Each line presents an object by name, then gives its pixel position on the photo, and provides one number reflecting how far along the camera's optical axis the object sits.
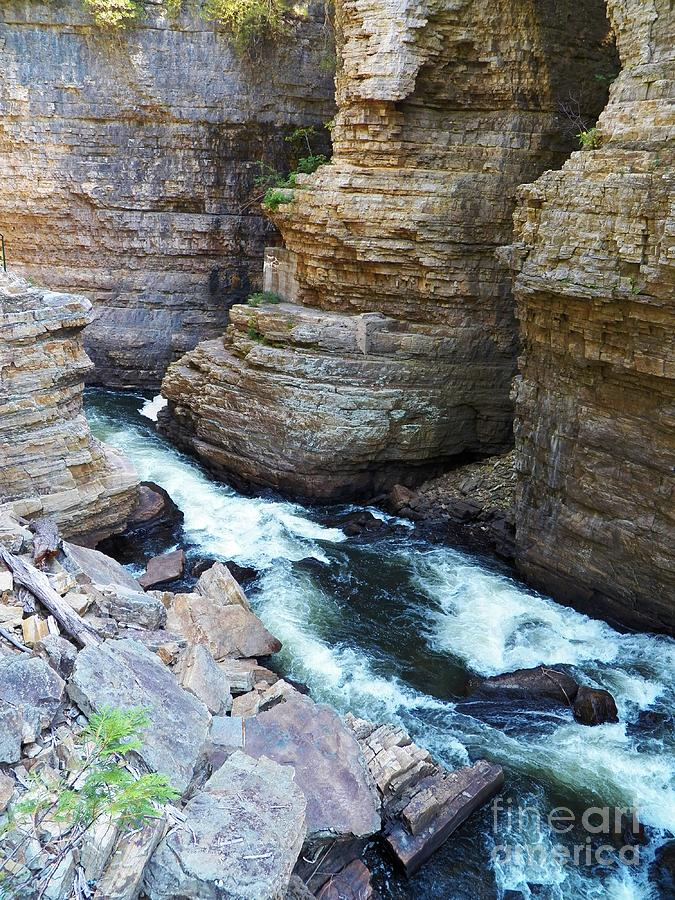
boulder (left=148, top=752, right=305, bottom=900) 5.03
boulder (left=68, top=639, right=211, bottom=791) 6.00
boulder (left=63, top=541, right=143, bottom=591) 9.20
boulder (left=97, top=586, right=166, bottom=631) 8.52
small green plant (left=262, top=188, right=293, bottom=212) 16.02
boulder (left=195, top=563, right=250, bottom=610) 10.55
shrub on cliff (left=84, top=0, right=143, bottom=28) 19.12
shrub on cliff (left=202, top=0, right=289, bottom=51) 19.11
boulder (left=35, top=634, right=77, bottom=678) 6.79
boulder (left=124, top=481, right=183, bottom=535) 13.24
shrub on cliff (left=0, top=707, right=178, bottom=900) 4.79
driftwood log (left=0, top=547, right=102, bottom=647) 7.41
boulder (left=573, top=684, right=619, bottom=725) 8.84
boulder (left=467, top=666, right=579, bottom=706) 9.25
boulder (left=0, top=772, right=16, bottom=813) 5.18
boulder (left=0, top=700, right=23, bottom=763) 5.65
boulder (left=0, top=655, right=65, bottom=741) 5.94
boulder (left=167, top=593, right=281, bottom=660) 9.48
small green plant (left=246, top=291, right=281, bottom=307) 16.69
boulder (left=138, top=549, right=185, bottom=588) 11.50
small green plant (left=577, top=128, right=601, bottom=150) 10.25
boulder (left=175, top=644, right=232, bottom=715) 7.50
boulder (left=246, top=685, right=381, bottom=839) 6.61
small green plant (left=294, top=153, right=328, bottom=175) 17.98
